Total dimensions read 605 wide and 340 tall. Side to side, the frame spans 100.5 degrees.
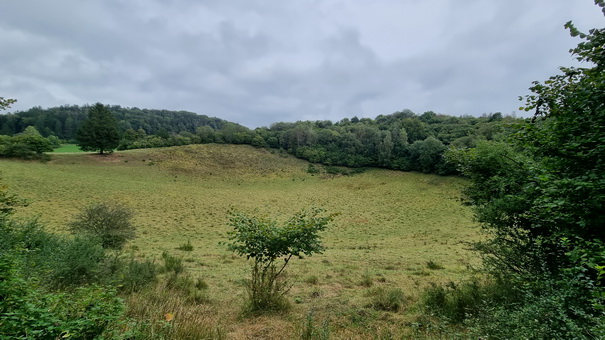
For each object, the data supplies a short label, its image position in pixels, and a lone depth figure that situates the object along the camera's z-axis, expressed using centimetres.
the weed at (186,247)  1506
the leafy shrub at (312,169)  5616
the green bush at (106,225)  1249
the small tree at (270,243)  574
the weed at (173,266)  933
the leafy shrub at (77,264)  561
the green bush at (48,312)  265
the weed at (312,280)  927
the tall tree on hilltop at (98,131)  4116
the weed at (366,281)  909
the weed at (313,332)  431
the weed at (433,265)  1213
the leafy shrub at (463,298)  550
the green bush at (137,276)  616
